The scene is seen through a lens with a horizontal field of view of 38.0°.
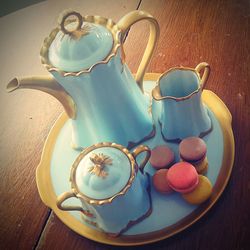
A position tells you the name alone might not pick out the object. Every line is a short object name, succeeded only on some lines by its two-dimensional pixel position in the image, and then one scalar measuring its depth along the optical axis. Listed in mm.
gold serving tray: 508
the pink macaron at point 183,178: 496
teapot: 477
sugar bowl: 451
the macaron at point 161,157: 543
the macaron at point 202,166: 528
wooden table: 522
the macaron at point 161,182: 528
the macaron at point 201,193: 507
